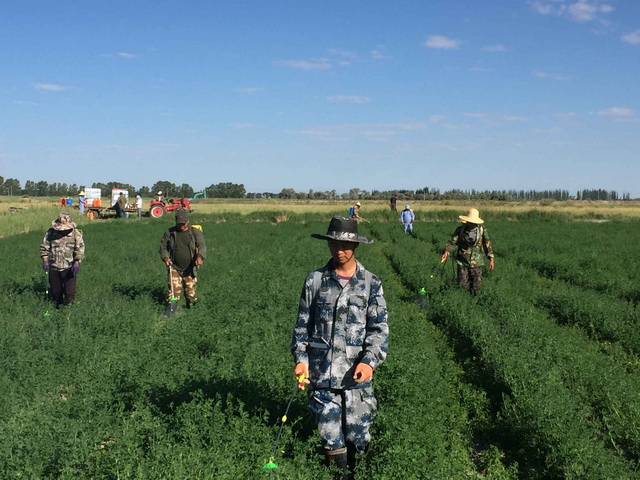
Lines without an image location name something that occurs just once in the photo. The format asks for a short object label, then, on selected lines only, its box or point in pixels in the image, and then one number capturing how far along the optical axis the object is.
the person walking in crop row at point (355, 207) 29.89
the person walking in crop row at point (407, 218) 32.22
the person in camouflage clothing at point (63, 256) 11.53
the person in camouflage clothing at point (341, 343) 4.93
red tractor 45.75
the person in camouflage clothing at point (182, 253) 12.05
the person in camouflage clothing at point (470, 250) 12.33
